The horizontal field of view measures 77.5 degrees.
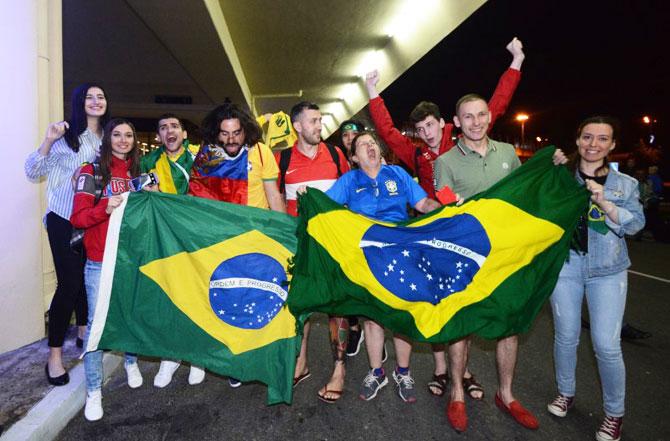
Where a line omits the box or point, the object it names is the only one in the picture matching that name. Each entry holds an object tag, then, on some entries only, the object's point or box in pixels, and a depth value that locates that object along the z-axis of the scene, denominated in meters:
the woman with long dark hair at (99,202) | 2.84
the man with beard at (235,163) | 3.34
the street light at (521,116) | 31.65
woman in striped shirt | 3.12
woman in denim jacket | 2.65
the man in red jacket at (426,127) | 3.56
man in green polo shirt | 2.98
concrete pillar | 3.63
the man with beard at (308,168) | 3.46
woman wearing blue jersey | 3.16
